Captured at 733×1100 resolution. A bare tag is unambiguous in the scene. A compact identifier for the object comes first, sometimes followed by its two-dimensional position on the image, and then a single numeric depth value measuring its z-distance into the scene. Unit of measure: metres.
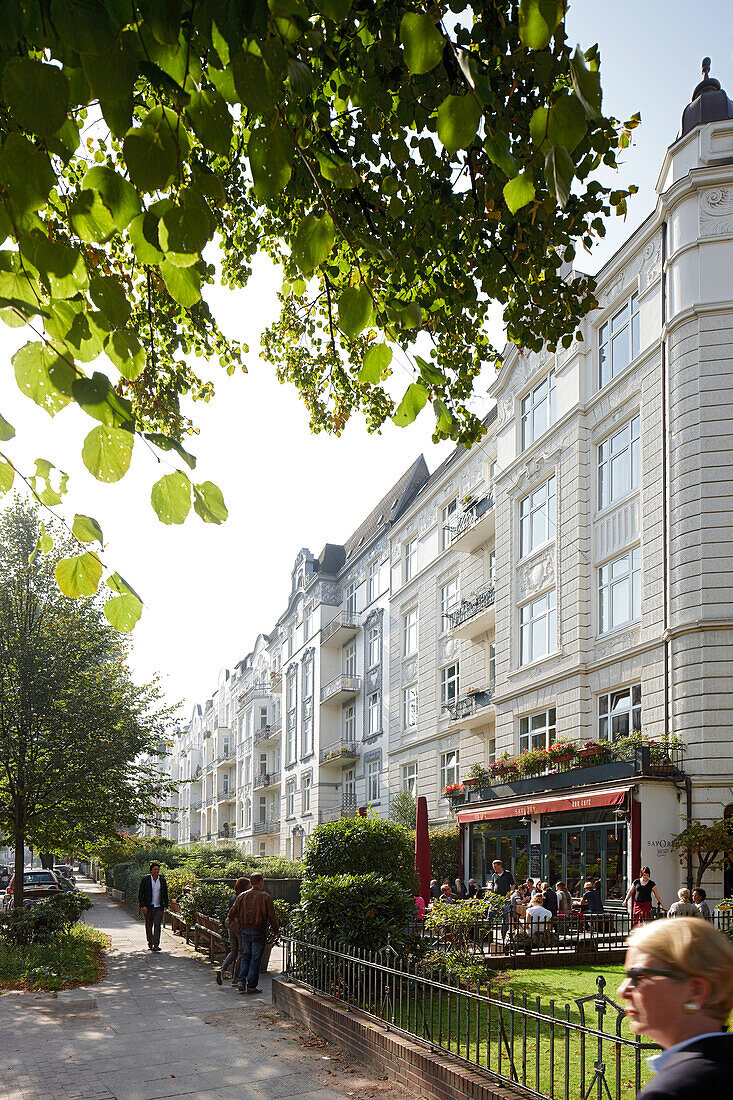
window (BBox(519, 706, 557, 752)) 27.82
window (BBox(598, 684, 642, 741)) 23.64
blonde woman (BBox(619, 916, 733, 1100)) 2.37
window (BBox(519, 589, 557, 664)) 28.09
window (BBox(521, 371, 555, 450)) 29.30
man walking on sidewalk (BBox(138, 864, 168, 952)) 19.77
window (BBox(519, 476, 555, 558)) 28.70
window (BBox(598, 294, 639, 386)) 25.30
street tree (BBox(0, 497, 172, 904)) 20.27
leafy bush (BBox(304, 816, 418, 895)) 13.19
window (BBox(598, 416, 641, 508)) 24.75
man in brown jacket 13.45
